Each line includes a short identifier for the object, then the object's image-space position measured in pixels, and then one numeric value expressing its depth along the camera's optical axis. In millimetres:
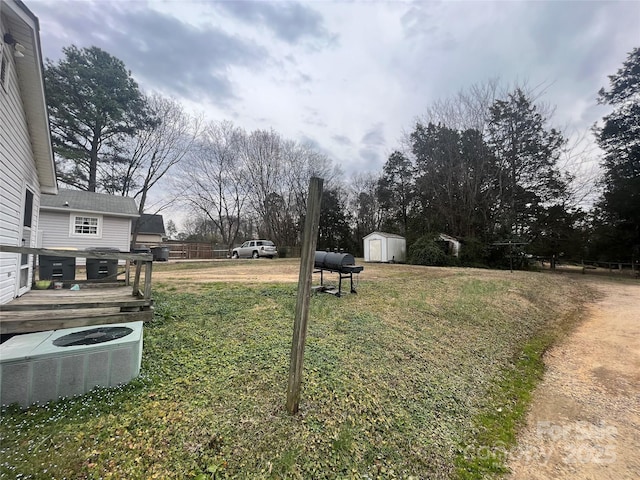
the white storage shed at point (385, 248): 20281
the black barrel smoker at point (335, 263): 6543
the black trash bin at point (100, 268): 7016
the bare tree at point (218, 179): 22828
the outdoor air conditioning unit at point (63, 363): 2084
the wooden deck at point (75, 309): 2898
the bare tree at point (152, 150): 18891
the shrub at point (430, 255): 18297
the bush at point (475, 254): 18141
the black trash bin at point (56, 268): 6152
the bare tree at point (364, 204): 28812
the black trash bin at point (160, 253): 16844
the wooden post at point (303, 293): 2147
